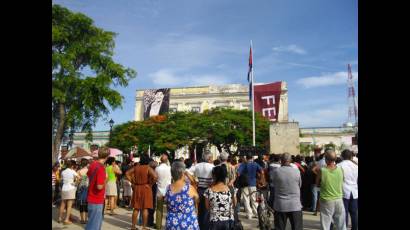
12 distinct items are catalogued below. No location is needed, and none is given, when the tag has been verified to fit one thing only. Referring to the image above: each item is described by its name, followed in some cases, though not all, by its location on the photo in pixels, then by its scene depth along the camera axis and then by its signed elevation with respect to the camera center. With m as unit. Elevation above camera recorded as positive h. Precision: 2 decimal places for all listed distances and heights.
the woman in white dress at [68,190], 10.35 -1.71
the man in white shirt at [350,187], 7.20 -1.12
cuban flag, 24.33 +3.89
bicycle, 7.97 -1.85
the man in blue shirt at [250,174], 10.51 -1.28
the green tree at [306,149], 54.69 -3.02
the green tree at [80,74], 25.00 +3.75
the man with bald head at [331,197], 6.53 -1.19
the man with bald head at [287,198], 6.37 -1.19
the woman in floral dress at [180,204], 4.86 -1.00
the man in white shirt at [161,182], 9.20 -1.36
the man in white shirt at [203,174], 8.30 -1.04
